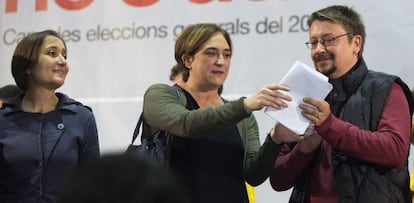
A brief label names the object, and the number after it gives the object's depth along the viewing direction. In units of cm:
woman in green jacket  404
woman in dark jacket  461
